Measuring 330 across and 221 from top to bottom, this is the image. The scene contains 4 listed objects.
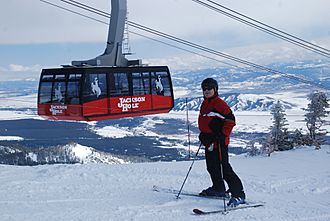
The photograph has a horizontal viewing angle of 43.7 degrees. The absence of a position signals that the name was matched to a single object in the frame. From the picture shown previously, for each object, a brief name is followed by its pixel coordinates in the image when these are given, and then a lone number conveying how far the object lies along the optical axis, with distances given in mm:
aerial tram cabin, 10305
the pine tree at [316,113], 28078
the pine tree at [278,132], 20775
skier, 6320
